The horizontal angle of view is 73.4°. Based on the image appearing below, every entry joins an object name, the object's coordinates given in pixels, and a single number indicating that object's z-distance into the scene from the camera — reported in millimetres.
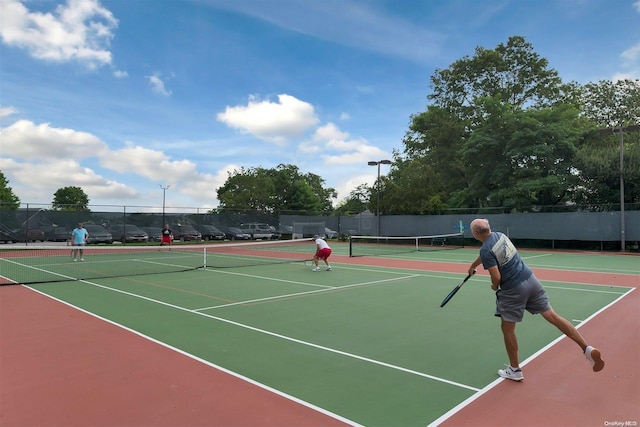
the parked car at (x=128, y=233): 27266
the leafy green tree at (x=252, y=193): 57188
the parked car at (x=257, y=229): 33250
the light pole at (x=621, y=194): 22670
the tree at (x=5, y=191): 57494
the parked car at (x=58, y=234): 24938
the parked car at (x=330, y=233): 36781
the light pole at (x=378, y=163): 31017
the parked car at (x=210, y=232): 31328
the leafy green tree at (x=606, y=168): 25141
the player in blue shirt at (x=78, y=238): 17127
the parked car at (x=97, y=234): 26156
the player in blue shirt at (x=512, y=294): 4234
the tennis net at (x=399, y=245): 23022
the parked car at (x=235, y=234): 32531
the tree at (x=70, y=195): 98375
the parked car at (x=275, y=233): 34656
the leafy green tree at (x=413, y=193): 33219
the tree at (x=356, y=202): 59281
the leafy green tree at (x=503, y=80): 36188
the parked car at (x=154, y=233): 28741
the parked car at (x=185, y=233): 30297
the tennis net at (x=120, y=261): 12750
